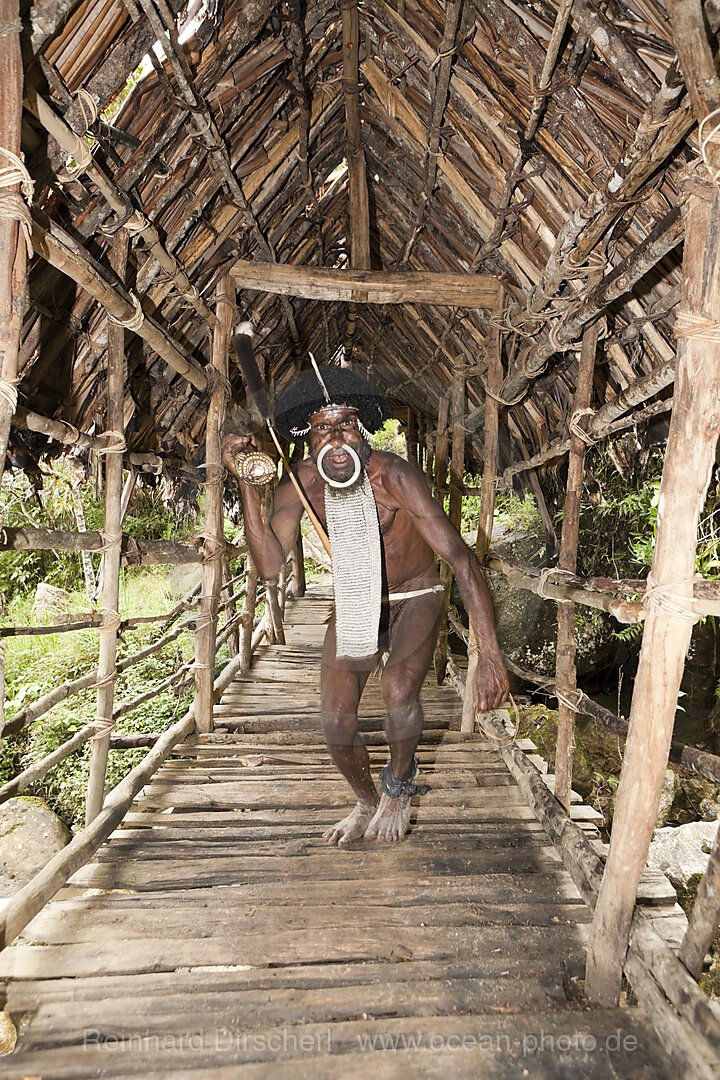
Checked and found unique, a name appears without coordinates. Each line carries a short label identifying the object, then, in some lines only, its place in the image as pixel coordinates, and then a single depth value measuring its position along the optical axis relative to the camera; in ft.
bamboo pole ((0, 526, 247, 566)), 6.20
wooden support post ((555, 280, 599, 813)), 7.95
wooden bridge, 4.67
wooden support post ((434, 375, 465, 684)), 15.62
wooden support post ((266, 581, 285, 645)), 19.70
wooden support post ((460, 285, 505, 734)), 11.62
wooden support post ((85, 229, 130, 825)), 8.07
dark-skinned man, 7.77
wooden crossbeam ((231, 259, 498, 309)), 11.46
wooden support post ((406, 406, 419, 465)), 29.40
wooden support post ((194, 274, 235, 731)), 11.46
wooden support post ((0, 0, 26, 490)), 4.25
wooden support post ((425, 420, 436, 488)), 23.26
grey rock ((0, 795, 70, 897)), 14.08
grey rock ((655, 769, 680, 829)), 16.38
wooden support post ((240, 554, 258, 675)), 16.34
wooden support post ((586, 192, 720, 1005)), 4.45
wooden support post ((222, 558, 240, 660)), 15.45
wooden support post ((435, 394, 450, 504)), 19.27
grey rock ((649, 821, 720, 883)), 12.84
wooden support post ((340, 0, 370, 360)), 8.40
